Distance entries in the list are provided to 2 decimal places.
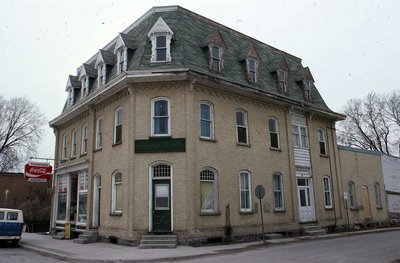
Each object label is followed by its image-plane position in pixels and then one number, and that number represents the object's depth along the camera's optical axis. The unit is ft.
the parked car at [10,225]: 59.57
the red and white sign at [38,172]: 71.05
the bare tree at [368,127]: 168.45
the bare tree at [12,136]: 151.33
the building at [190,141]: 55.21
